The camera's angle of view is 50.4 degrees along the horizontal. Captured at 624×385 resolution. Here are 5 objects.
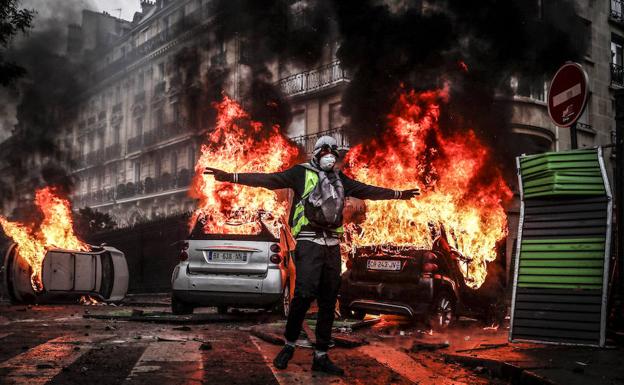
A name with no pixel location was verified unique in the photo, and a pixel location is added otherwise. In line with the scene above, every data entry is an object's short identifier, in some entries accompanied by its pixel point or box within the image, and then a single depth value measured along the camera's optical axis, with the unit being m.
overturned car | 13.43
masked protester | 5.75
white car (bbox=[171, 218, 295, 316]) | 9.95
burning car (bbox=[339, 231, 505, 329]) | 9.16
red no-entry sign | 7.05
